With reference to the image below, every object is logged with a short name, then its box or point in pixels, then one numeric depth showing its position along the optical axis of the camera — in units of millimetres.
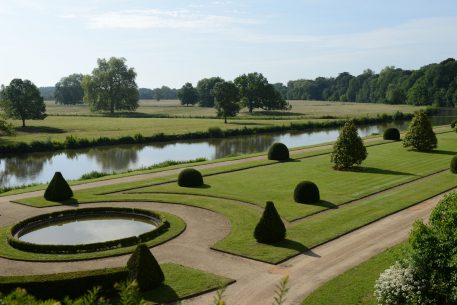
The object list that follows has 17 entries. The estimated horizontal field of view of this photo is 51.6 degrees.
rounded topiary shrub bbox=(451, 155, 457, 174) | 35188
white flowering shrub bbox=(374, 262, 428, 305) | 12922
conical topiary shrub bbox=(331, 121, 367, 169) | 36822
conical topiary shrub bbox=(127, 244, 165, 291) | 15234
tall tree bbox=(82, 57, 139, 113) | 107125
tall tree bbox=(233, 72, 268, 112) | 113188
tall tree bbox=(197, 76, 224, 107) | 136875
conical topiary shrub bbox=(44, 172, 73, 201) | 28297
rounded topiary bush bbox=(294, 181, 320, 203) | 26641
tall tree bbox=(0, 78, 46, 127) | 76062
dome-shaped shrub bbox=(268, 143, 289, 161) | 43191
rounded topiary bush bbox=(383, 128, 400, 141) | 58219
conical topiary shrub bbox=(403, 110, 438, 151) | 46469
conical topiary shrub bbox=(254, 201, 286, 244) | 19812
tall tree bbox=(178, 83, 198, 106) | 144125
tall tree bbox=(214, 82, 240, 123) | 88188
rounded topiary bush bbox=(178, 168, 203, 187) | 31609
